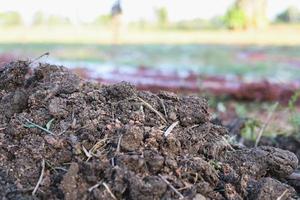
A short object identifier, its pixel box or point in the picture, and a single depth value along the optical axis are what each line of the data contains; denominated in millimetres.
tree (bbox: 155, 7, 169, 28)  37812
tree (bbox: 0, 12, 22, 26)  35125
